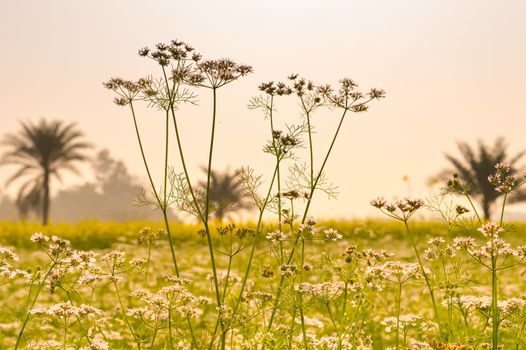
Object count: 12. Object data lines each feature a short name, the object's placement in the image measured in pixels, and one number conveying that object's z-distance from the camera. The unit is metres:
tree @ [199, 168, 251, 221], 42.64
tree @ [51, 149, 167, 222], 99.88
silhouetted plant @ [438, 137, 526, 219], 43.03
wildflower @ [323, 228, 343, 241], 5.73
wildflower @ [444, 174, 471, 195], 5.49
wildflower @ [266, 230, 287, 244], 5.64
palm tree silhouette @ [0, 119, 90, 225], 48.59
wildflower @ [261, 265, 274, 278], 6.07
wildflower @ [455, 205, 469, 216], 5.69
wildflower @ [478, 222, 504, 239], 4.87
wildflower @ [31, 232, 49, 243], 5.47
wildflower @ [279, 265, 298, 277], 5.53
